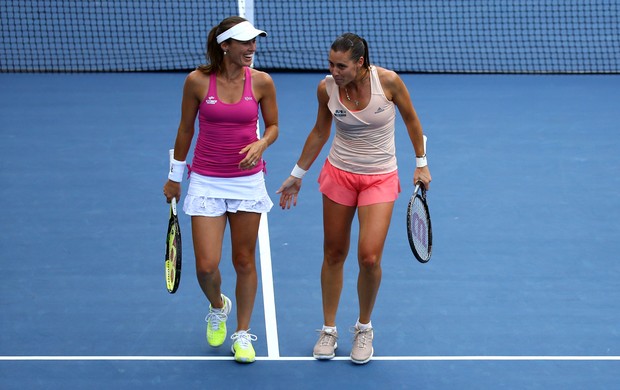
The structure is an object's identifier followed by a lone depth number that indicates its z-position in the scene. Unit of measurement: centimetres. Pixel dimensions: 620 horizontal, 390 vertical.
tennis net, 2550
